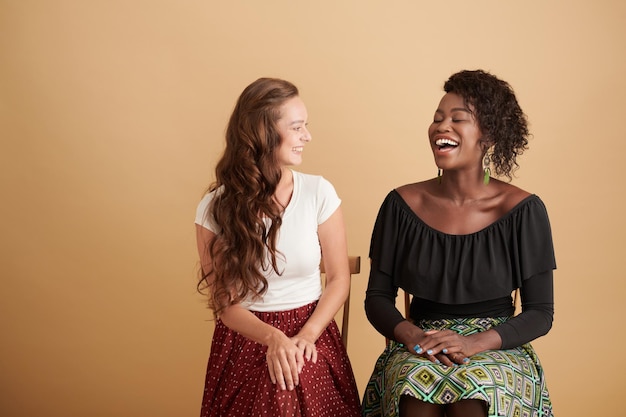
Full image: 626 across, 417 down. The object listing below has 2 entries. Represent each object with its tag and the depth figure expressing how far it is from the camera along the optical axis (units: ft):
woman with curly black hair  7.30
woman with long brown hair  7.38
